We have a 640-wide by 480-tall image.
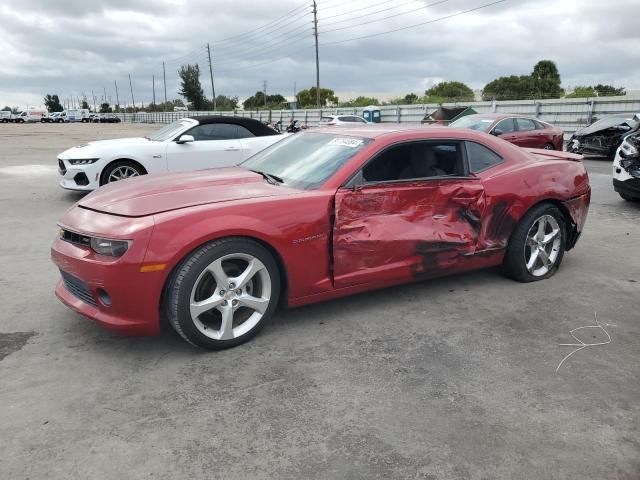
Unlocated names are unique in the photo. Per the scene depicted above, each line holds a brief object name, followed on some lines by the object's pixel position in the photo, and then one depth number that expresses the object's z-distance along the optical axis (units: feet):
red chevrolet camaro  10.16
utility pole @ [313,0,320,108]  159.22
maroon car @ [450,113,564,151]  42.65
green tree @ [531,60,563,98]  212.64
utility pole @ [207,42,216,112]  238.37
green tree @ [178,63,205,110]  258.78
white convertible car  26.61
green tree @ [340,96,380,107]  154.58
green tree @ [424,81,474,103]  219.41
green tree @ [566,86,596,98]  143.54
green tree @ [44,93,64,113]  407.03
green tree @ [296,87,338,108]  310.53
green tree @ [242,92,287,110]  324.60
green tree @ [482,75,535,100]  204.64
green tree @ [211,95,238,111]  268.58
